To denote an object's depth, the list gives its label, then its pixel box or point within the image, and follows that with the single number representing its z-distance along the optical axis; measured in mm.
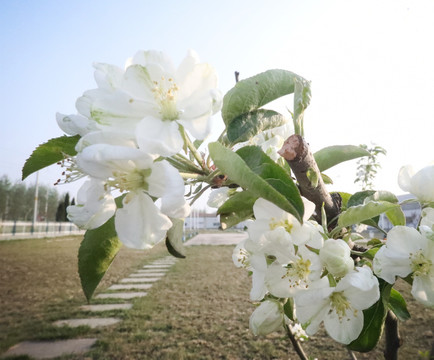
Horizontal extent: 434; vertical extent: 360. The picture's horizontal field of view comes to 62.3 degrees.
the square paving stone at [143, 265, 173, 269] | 10461
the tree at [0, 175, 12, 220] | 35625
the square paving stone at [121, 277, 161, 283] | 8162
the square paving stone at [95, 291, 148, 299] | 6496
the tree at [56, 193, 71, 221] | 30427
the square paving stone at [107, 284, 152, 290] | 7320
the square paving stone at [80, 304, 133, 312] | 5707
